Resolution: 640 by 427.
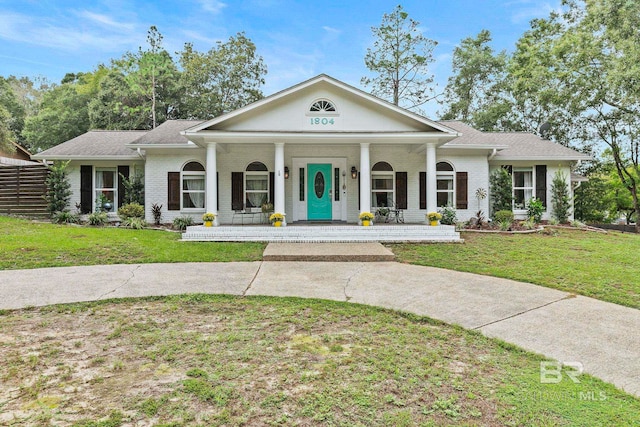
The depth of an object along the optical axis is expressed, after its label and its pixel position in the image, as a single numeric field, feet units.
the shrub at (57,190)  43.62
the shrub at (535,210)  46.32
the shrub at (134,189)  44.42
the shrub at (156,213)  43.39
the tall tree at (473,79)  87.56
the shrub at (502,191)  45.57
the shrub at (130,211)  42.26
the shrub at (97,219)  41.19
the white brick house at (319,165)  38.45
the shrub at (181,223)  40.63
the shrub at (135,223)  39.78
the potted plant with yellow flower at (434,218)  36.91
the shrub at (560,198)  46.78
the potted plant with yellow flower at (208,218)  35.81
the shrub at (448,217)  42.98
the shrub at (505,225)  40.40
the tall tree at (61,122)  89.30
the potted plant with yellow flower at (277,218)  36.50
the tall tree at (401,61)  87.66
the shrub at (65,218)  41.47
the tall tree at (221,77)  86.63
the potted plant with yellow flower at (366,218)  36.91
